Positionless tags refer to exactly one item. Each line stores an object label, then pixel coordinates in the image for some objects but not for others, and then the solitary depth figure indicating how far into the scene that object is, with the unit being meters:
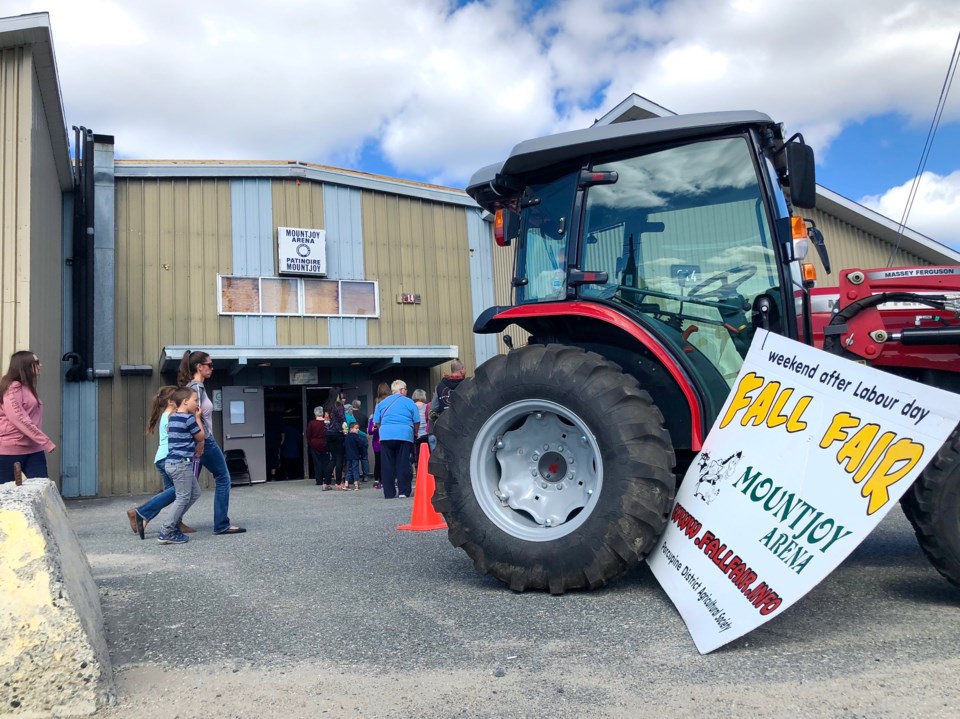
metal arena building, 13.92
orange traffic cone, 6.81
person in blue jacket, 9.73
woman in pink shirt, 6.06
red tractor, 3.87
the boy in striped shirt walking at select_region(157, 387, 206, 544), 6.46
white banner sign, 2.88
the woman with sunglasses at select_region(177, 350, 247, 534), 6.80
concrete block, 2.52
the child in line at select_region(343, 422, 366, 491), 12.77
